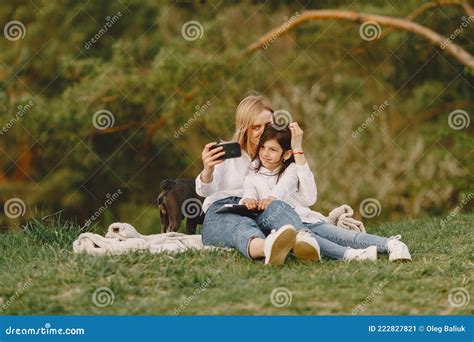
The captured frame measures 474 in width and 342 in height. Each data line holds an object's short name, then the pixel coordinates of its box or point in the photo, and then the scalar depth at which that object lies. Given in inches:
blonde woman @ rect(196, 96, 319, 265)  307.9
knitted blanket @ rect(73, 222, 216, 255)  334.0
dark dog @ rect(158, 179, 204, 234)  398.6
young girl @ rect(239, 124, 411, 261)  331.0
